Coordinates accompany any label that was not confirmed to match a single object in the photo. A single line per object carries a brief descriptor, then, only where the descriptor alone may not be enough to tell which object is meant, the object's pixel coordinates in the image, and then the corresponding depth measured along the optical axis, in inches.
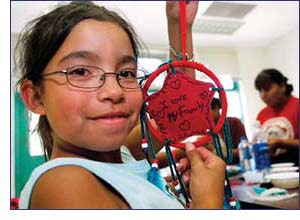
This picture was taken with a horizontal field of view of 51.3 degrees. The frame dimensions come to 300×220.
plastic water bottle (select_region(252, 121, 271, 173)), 59.0
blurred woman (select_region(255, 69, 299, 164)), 60.1
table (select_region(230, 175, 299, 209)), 29.2
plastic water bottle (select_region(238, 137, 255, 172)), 60.4
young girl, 15.0
